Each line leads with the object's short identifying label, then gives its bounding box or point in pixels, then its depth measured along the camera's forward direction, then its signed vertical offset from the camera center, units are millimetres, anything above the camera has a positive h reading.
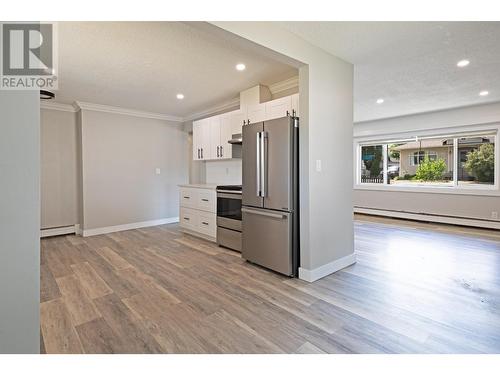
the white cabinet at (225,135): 4578 +813
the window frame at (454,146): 5297 +806
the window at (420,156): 6391 +596
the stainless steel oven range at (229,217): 3800 -512
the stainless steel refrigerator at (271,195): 2889 -150
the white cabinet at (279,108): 3418 +986
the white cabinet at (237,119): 4242 +1025
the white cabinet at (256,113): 3816 +1024
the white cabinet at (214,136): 4852 +850
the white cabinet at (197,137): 5307 +905
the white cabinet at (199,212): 4305 -508
